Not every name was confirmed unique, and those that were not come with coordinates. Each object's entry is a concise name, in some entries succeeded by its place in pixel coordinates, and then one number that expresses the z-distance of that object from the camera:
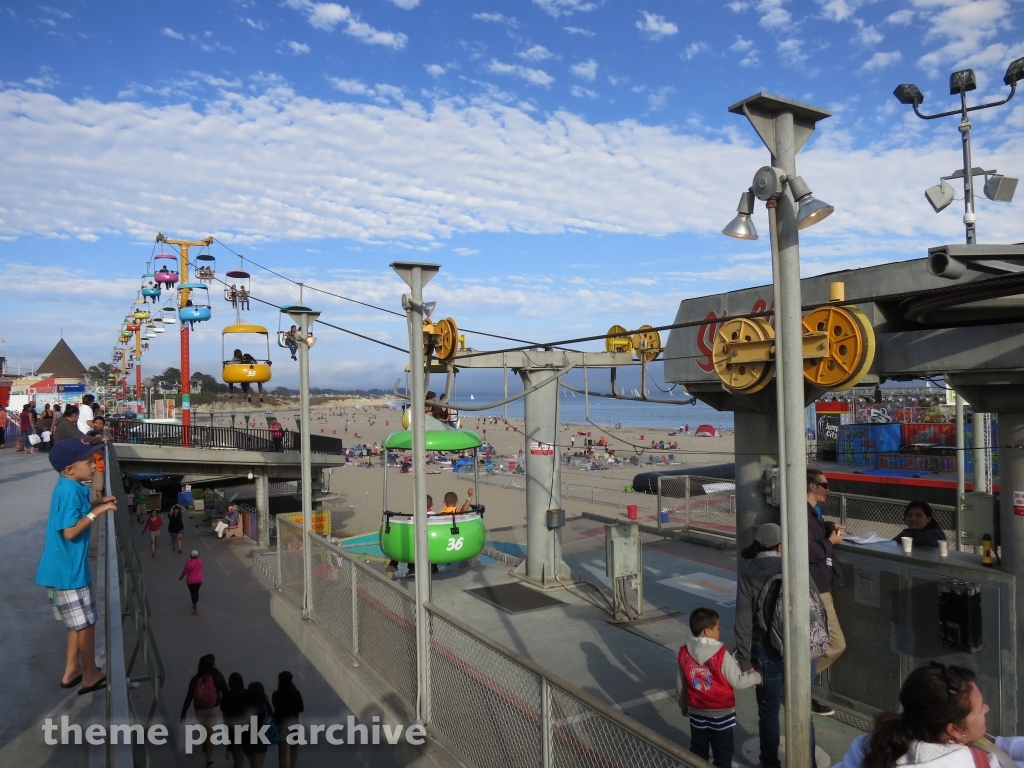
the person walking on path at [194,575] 15.20
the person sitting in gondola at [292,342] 11.43
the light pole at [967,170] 8.89
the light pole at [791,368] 4.00
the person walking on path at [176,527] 22.16
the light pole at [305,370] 10.50
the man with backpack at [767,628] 5.01
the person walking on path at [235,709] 7.91
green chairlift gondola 10.32
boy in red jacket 4.68
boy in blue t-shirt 4.41
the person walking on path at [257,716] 7.89
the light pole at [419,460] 6.45
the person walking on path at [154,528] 21.31
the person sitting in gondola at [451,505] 10.94
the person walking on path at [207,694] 8.27
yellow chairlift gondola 16.02
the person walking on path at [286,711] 7.97
